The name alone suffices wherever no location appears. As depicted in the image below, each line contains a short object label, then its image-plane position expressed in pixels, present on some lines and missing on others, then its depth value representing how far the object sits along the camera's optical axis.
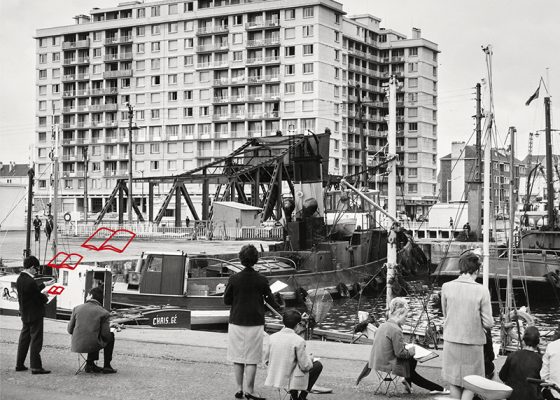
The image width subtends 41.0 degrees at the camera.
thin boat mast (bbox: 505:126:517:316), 15.93
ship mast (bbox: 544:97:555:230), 42.84
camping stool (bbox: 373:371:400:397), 10.02
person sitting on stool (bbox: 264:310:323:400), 9.09
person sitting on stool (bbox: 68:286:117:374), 11.14
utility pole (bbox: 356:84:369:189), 46.17
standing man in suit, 11.12
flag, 24.20
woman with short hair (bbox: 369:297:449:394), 9.82
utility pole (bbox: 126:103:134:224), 56.66
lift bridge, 41.62
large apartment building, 93.25
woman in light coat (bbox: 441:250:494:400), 8.63
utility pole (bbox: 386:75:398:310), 20.01
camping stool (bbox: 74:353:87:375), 11.55
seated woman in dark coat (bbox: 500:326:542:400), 8.06
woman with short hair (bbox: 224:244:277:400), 9.47
